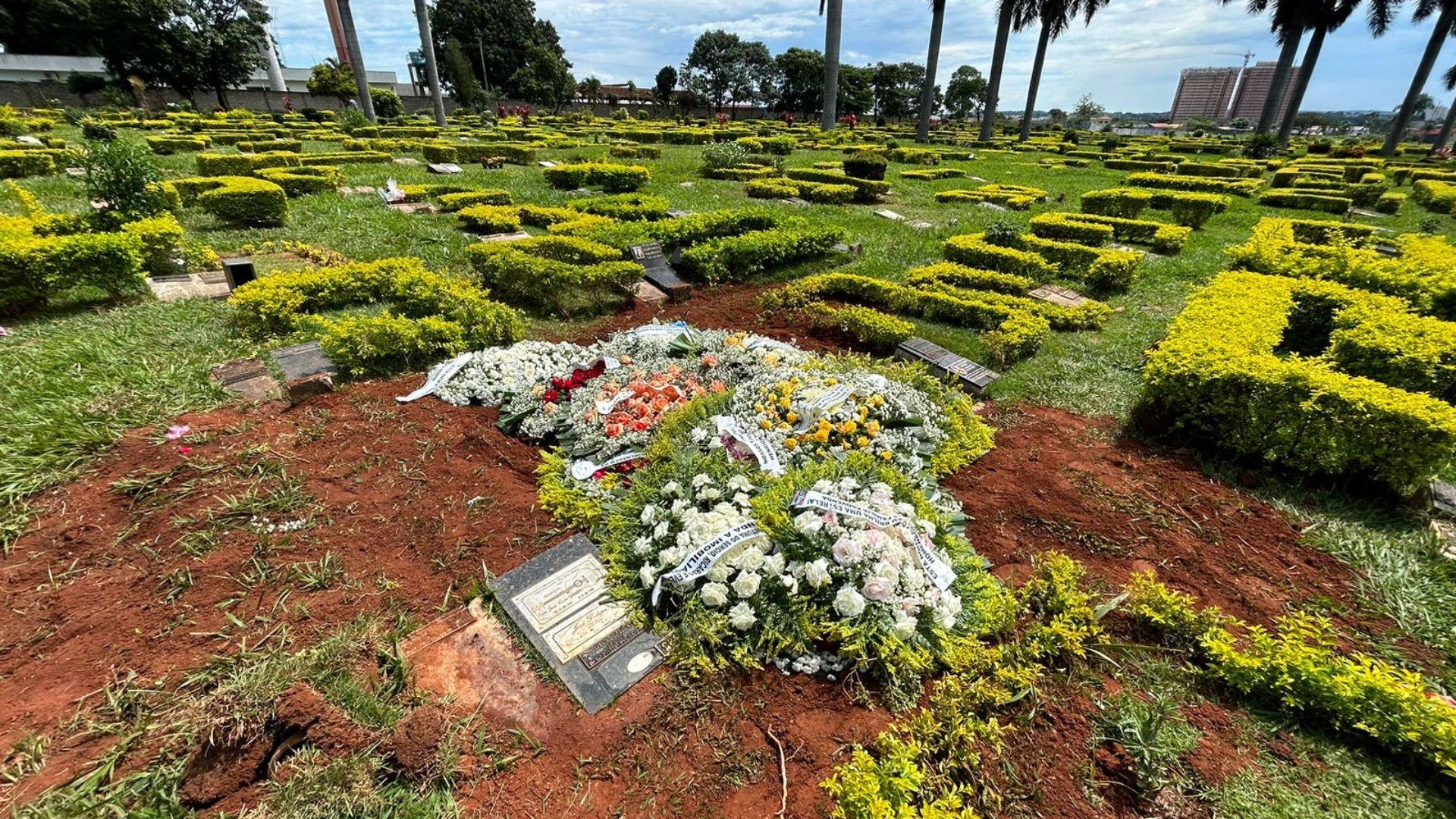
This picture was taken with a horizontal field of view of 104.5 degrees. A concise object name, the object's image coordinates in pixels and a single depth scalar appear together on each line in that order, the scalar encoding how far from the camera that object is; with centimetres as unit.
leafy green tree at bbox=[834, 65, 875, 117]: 7119
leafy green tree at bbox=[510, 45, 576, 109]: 5556
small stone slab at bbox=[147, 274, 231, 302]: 738
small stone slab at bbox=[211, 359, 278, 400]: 514
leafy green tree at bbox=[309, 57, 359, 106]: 3753
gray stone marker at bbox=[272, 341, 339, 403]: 510
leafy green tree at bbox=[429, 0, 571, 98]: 6297
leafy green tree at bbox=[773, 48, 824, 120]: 7288
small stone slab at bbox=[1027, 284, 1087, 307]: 842
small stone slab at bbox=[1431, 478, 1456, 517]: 410
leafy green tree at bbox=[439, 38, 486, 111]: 4694
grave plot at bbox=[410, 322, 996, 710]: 303
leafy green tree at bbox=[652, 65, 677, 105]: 7688
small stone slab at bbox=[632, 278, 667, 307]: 815
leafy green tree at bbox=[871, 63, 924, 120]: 8288
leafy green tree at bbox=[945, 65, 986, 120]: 9262
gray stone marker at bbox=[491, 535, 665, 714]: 293
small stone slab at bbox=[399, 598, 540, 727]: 283
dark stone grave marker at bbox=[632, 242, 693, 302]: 840
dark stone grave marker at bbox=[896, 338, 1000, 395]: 588
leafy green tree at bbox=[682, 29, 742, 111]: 8200
